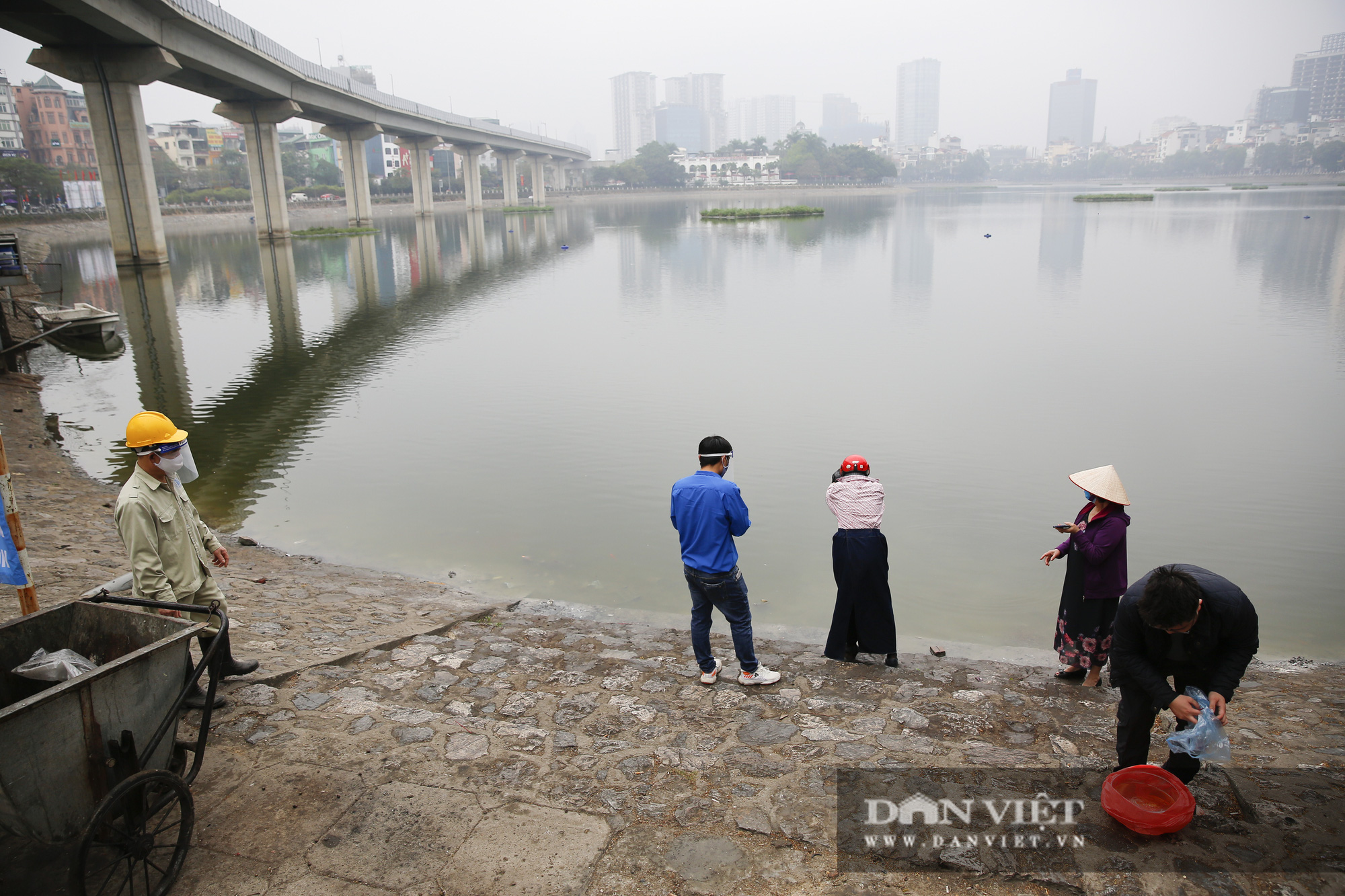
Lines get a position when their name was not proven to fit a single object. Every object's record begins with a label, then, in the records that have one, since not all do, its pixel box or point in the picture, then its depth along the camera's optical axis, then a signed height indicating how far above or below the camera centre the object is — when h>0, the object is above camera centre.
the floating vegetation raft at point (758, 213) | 63.97 +1.98
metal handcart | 2.88 -1.84
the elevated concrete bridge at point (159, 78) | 28.62 +7.96
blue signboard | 4.09 -1.51
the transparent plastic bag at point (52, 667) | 3.34 -1.66
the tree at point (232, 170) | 98.38 +10.33
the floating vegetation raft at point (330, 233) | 50.94 +1.24
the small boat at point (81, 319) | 18.16 -1.32
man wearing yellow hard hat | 4.20 -1.38
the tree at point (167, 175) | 92.19 +9.25
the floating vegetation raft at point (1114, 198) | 80.44 +2.94
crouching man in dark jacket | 3.24 -1.79
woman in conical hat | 4.86 -2.12
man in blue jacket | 4.82 -1.78
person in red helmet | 5.32 -2.19
